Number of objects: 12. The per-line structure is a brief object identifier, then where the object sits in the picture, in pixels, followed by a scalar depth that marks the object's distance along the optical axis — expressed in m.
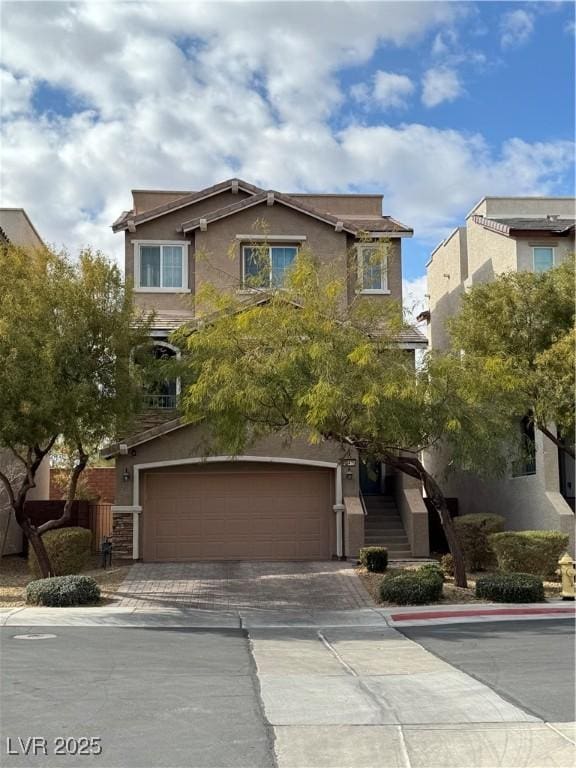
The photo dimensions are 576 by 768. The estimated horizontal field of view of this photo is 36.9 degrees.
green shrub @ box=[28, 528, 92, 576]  19.16
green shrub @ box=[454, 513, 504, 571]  20.66
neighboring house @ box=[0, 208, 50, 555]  23.33
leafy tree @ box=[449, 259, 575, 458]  17.33
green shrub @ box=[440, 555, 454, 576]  19.55
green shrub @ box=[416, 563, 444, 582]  16.96
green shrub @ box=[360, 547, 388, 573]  19.70
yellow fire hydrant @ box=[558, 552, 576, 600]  16.66
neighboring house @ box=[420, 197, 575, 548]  21.73
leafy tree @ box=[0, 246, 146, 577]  15.66
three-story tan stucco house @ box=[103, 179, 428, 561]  21.75
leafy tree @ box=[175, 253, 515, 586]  14.86
